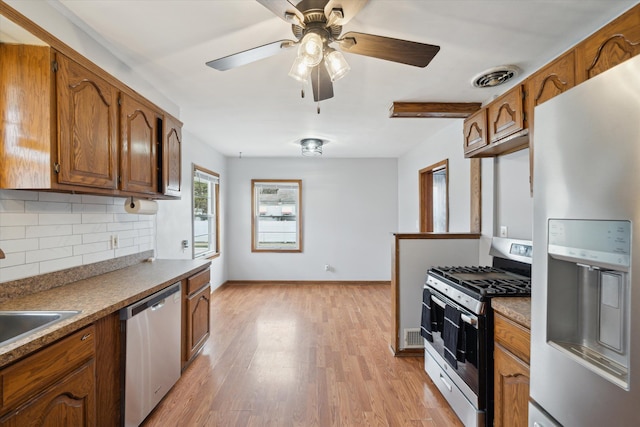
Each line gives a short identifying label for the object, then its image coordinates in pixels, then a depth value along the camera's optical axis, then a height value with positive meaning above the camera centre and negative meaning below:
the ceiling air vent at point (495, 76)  2.22 +1.05
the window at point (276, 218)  5.76 -0.13
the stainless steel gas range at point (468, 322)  1.74 -0.73
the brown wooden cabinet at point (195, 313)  2.50 -0.92
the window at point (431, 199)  4.39 +0.19
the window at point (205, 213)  4.46 -0.03
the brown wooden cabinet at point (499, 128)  1.91 +0.60
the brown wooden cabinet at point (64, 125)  1.50 +0.48
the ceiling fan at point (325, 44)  1.26 +0.80
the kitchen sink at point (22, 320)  1.41 -0.51
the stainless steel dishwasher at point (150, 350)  1.74 -0.91
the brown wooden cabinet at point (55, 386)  1.07 -0.71
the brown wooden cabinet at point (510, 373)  1.41 -0.82
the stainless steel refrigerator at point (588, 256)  0.80 -0.13
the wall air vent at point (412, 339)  2.89 -1.23
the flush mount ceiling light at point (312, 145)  4.31 +0.96
